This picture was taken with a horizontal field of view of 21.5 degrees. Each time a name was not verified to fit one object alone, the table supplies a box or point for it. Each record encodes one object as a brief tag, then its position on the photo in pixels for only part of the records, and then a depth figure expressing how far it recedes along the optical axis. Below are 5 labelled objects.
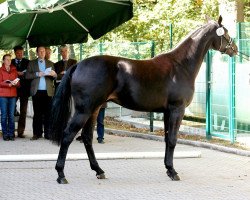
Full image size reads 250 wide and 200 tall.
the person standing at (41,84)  14.89
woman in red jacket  15.09
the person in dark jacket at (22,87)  15.50
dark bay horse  9.55
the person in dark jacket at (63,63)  14.99
